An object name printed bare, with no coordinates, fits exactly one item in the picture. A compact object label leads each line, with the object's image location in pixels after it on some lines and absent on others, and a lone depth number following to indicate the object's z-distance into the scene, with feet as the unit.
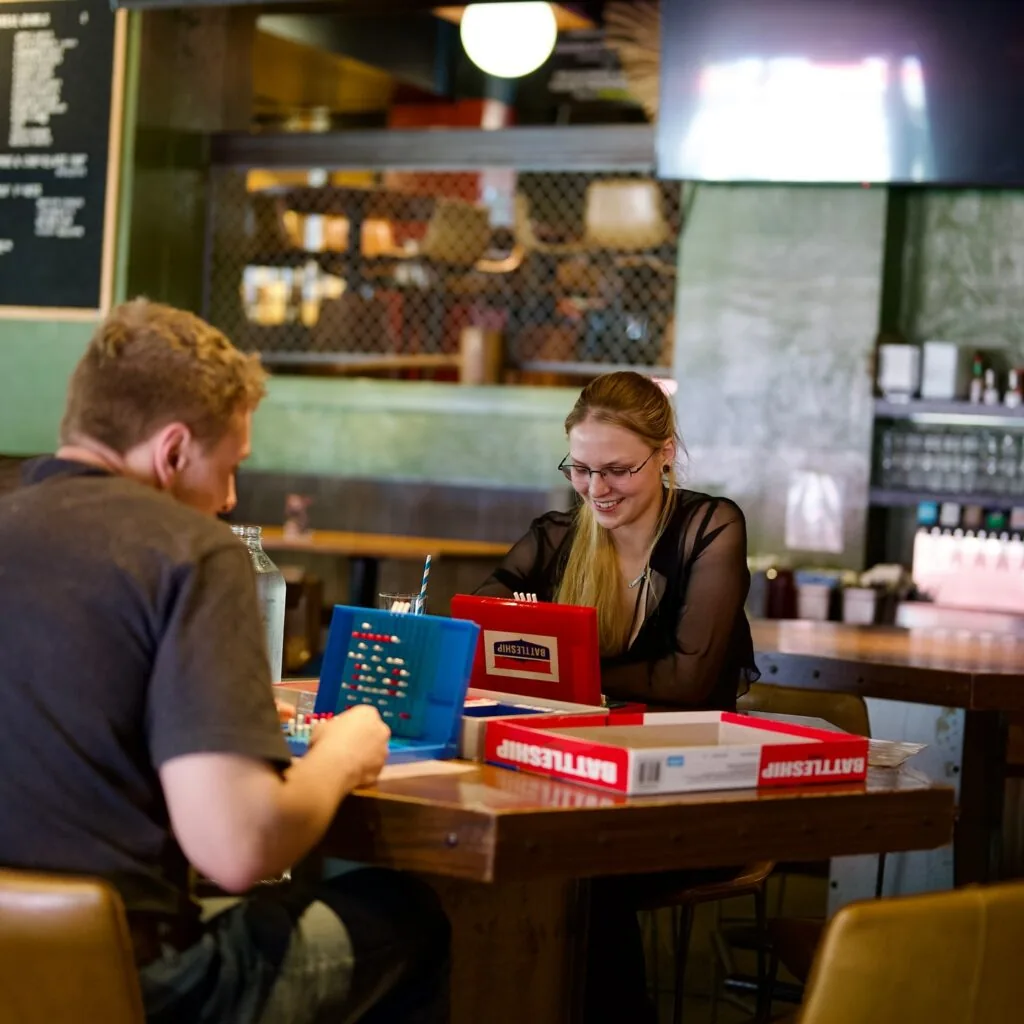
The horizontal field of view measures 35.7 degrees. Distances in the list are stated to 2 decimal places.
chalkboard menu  22.85
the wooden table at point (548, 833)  6.10
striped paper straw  9.03
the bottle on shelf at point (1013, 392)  19.97
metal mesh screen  23.65
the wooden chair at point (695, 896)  9.35
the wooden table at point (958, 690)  11.85
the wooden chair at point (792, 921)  9.62
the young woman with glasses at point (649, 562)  10.01
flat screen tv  19.35
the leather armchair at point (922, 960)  5.31
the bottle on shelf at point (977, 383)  20.11
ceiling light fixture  23.81
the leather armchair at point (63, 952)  5.30
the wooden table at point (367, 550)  20.34
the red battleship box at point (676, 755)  6.53
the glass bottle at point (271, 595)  8.98
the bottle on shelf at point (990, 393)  19.97
